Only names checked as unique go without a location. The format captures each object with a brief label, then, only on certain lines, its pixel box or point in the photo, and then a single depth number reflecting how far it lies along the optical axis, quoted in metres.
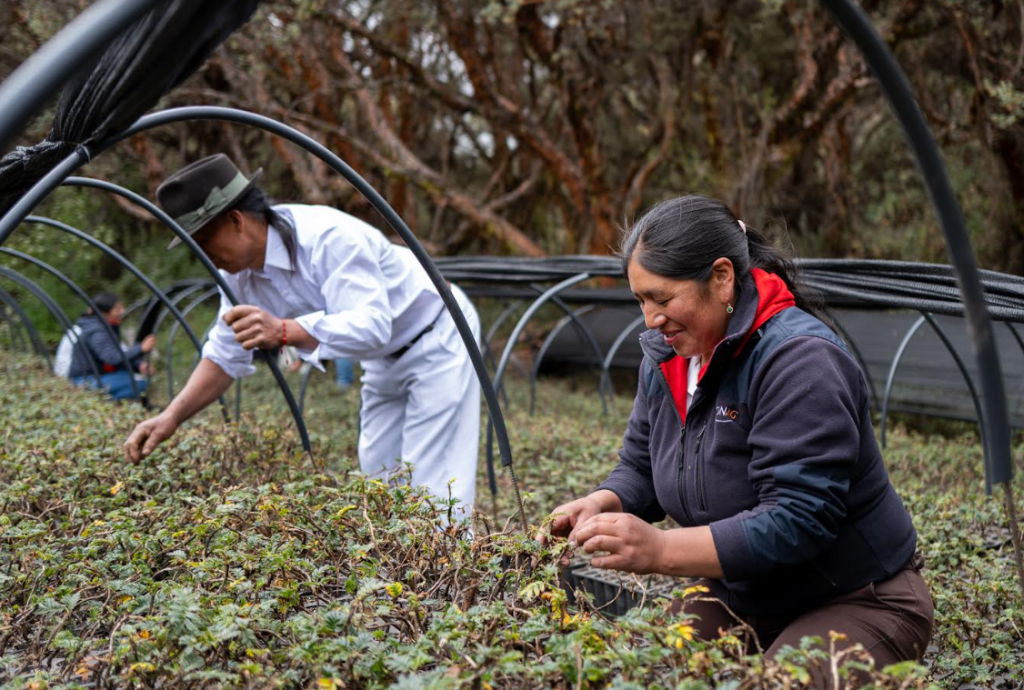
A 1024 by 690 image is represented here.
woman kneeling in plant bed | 1.93
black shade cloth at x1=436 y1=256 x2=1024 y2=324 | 3.32
